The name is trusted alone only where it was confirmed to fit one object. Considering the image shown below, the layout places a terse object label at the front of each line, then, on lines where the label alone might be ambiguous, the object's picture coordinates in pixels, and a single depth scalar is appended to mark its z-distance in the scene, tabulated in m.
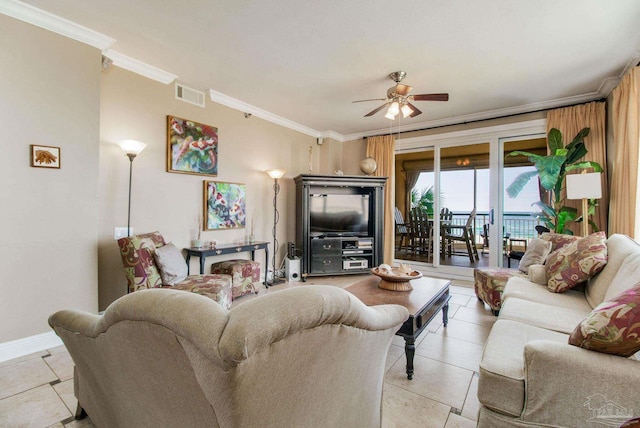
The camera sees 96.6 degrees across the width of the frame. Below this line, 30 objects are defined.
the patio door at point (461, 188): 4.56
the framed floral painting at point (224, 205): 3.77
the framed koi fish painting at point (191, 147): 3.38
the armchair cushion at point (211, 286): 2.58
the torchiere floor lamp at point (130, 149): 2.81
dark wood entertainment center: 4.74
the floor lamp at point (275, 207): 4.39
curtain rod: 3.75
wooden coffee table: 1.95
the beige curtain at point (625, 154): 2.92
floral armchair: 2.52
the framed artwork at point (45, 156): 2.26
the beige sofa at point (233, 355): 0.59
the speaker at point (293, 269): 4.66
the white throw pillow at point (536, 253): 2.99
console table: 3.39
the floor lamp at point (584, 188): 3.14
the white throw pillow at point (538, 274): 2.67
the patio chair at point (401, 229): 5.75
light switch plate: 2.90
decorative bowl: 2.49
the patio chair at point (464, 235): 5.13
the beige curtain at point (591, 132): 3.63
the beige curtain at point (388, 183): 5.35
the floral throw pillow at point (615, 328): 1.07
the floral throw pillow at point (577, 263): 2.15
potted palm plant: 3.65
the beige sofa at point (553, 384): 1.06
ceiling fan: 3.09
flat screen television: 4.95
